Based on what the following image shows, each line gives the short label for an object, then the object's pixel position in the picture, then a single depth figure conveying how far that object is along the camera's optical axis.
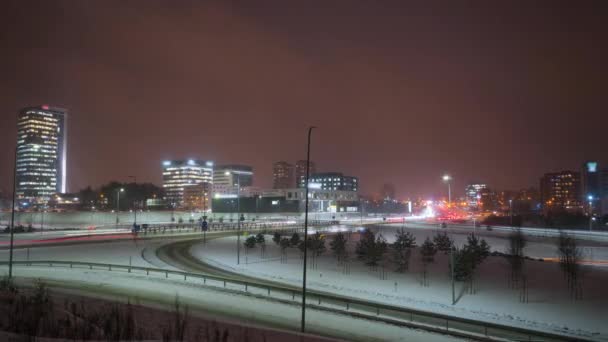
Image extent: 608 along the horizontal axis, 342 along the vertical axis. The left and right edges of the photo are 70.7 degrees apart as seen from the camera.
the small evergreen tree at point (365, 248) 36.72
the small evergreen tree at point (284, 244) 46.53
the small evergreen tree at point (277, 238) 51.84
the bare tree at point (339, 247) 41.09
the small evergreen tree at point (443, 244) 44.88
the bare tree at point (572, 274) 26.98
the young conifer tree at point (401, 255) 35.62
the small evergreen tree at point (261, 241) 48.53
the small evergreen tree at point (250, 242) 49.76
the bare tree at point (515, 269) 30.53
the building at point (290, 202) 150.12
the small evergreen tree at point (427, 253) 38.69
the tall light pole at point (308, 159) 16.67
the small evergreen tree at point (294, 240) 49.94
